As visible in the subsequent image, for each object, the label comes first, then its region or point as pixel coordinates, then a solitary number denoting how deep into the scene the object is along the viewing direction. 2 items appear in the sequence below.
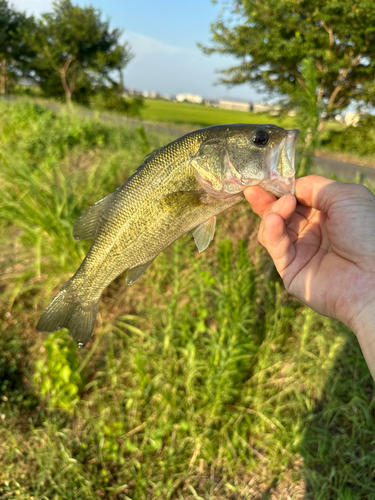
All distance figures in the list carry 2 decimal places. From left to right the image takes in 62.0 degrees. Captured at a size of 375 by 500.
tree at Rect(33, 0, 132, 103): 27.78
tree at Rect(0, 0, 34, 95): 29.44
